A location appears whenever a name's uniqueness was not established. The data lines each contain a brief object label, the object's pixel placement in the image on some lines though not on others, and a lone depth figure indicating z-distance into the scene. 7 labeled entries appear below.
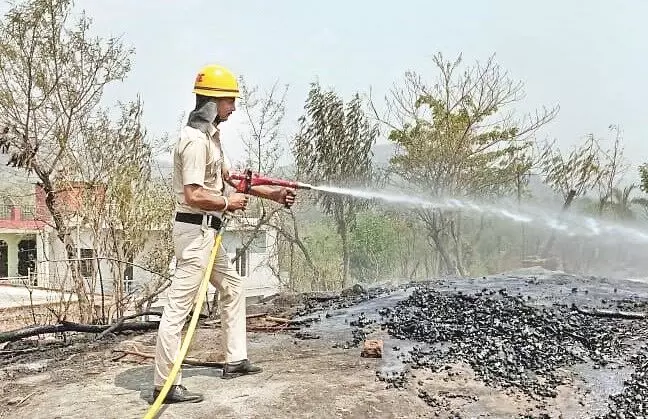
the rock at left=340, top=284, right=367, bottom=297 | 9.70
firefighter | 4.38
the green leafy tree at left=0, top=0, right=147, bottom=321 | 13.12
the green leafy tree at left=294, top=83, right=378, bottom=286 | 22.30
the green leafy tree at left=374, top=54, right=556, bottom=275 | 20.95
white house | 8.96
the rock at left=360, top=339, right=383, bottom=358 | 5.52
